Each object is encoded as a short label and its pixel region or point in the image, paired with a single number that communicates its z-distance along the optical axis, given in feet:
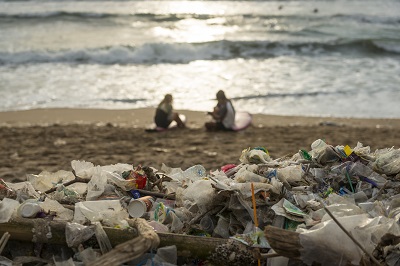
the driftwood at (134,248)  9.89
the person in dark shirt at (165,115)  35.50
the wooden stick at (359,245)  10.67
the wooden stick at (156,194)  14.40
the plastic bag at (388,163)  13.80
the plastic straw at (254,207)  12.38
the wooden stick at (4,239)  11.81
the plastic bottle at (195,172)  15.98
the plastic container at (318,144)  15.57
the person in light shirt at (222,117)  35.35
